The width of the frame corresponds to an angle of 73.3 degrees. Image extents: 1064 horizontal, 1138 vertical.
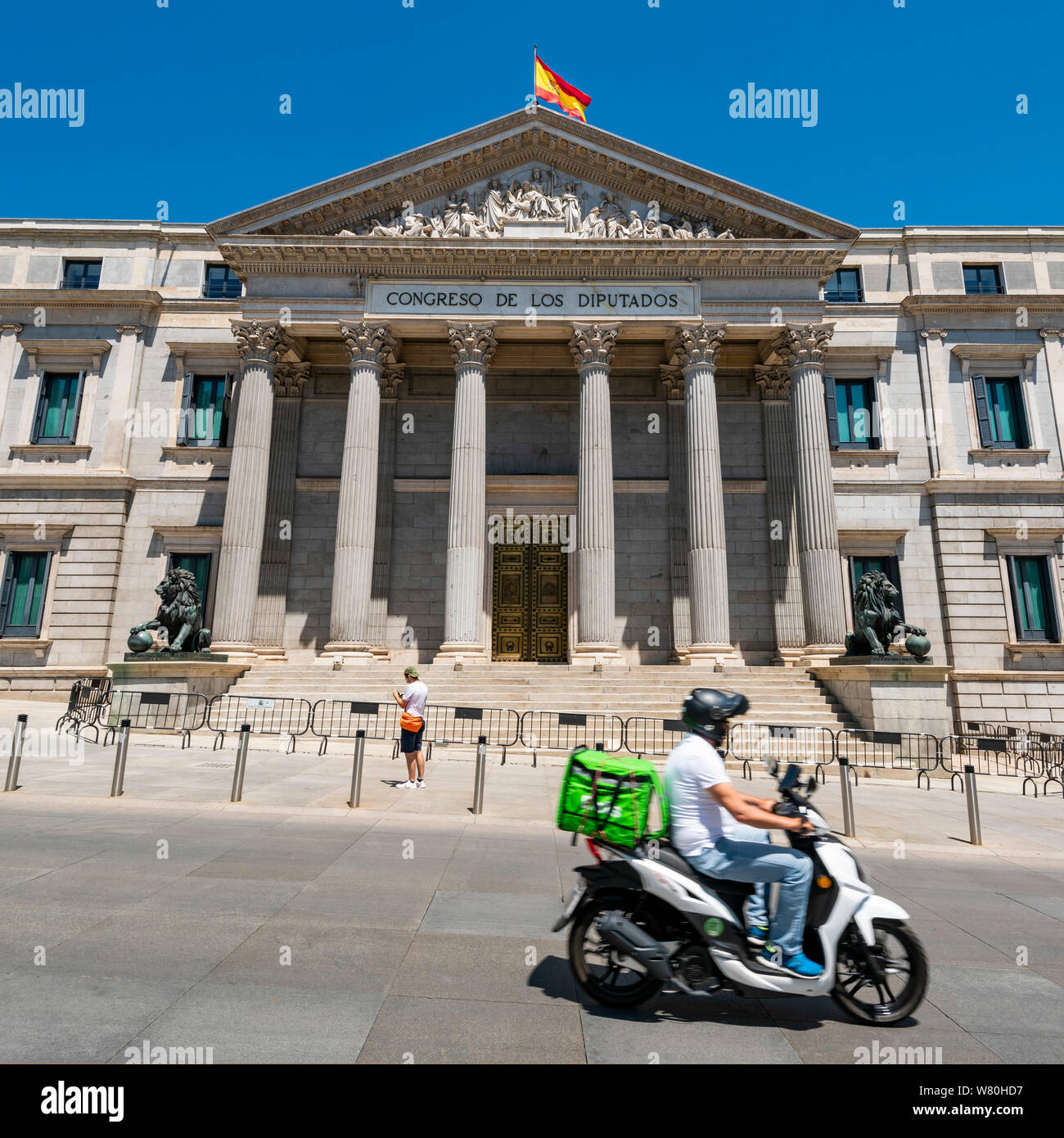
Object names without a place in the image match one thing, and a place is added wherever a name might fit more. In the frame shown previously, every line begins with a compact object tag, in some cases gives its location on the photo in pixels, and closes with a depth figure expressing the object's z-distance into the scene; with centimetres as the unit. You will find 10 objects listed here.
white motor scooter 419
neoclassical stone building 2356
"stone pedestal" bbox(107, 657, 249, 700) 1892
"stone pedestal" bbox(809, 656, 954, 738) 1819
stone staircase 1931
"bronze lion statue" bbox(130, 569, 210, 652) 1952
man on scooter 421
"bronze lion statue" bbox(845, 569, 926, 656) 1906
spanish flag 2630
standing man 1196
